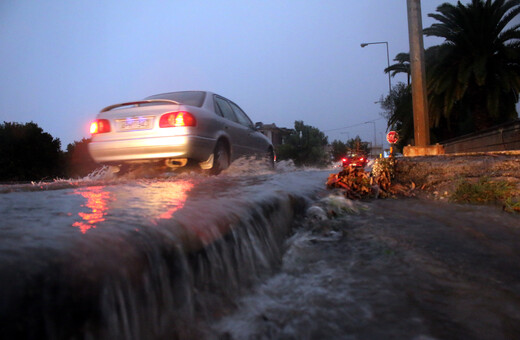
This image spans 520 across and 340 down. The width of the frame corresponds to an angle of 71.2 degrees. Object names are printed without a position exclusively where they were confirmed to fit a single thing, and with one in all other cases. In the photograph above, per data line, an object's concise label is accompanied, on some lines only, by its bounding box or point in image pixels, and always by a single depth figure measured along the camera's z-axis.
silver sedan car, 4.98
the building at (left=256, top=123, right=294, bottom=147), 45.38
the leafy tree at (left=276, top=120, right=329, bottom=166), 35.59
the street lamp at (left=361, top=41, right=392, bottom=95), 28.64
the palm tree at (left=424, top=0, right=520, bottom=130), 13.27
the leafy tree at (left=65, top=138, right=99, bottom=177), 24.42
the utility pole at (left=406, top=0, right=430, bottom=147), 7.41
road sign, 8.59
